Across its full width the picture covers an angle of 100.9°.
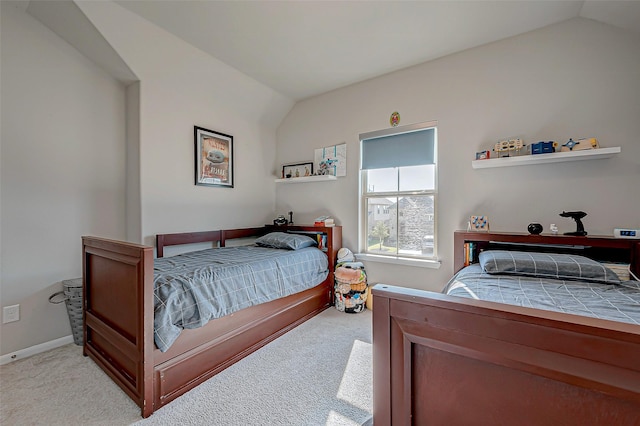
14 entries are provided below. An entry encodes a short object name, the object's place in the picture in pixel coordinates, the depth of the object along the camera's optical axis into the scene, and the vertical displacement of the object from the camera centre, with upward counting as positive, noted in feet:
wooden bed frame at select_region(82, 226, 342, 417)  4.91 -2.75
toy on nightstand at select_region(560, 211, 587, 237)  6.84 -0.19
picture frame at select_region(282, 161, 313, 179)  12.44 +2.12
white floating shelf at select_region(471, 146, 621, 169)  6.64 +1.48
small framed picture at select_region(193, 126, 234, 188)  10.19 +2.29
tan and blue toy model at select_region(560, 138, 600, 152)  6.81 +1.77
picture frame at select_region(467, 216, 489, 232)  8.30 -0.34
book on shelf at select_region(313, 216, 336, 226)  11.25 -0.34
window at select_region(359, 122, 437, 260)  9.78 +0.82
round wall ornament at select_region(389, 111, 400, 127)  10.22 +3.67
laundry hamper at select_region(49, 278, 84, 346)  7.36 -2.44
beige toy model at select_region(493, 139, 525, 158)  7.66 +1.91
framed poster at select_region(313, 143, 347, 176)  11.50 +2.38
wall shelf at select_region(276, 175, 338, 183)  11.52 +1.56
